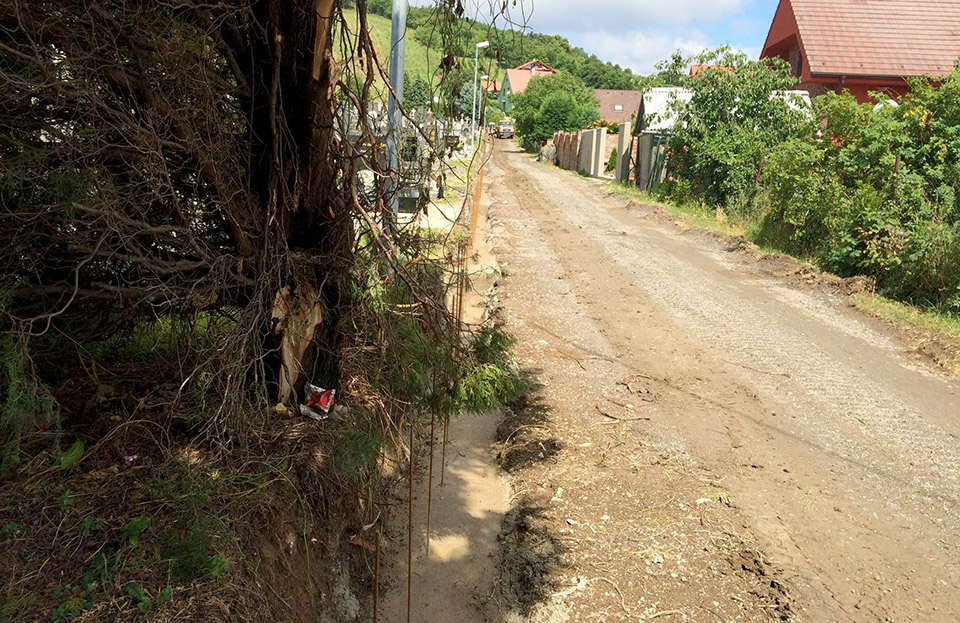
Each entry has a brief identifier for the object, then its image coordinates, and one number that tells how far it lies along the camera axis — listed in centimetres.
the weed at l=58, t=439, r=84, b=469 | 288
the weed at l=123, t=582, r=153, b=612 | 237
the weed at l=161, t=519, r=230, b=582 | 256
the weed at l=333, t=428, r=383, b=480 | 341
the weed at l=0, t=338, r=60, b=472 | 259
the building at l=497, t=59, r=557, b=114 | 8219
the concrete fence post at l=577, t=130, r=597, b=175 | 3341
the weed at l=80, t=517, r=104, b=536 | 258
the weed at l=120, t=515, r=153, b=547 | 259
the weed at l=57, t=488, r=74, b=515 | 267
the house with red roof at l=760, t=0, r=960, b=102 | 2086
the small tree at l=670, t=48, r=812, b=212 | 1731
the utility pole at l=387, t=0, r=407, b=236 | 621
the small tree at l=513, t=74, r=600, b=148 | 5216
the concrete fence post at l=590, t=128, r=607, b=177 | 3284
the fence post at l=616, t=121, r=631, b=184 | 2729
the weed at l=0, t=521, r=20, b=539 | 249
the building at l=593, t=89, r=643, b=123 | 7769
